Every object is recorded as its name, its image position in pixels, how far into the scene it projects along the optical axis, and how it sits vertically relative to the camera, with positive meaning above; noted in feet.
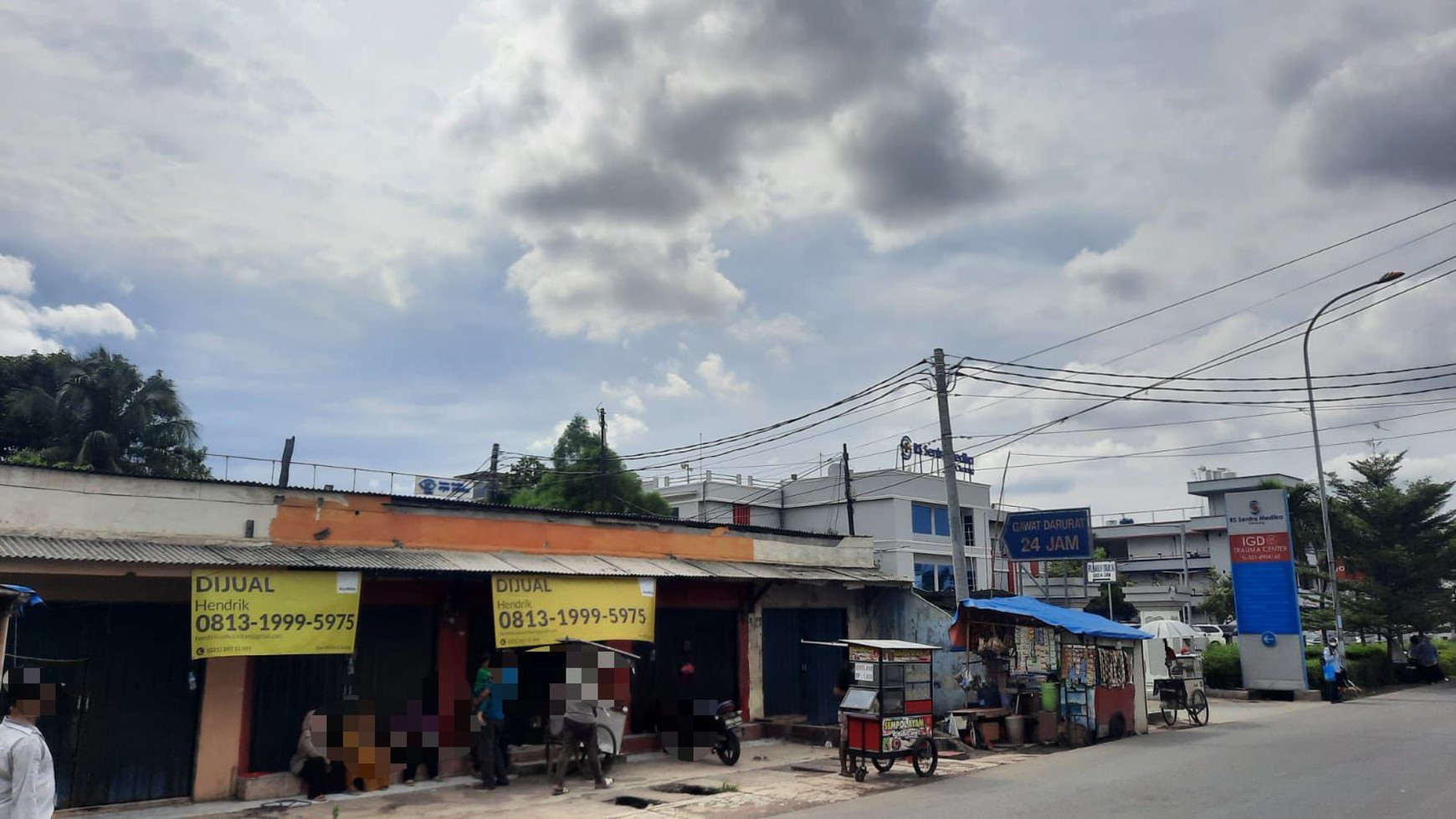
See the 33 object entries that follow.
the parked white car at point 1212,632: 147.74 -4.88
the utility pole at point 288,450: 104.37 +17.44
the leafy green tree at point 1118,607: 141.08 -0.57
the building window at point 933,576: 164.55 +4.87
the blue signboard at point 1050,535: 83.71 +6.13
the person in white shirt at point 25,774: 16.53 -2.79
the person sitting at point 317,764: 39.37 -6.31
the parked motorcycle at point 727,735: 49.84 -6.71
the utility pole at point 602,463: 133.08 +20.03
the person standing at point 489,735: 42.78 -5.64
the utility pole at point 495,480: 129.90 +17.31
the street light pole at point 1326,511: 85.71 +8.24
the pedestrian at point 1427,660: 100.07 -6.22
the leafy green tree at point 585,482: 132.67 +17.56
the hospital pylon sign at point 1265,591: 82.79 +0.93
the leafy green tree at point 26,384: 131.13 +33.69
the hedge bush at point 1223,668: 89.56 -6.24
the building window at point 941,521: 169.58 +14.69
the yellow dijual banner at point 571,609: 44.68 -0.07
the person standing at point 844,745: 45.29 -6.60
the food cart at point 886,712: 44.14 -5.01
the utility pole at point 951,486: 66.08 +8.31
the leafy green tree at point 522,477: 135.54 +18.50
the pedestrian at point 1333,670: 81.56 -5.85
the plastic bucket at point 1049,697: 58.23 -5.63
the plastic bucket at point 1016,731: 57.41 -7.57
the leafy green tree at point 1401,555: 104.53 +4.99
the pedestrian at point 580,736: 42.45 -5.72
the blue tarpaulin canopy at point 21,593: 21.55 +0.45
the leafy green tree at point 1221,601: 156.35 +0.22
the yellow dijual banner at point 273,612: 37.24 -0.07
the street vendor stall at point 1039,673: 57.16 -4.28
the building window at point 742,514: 173.17 +16.73
